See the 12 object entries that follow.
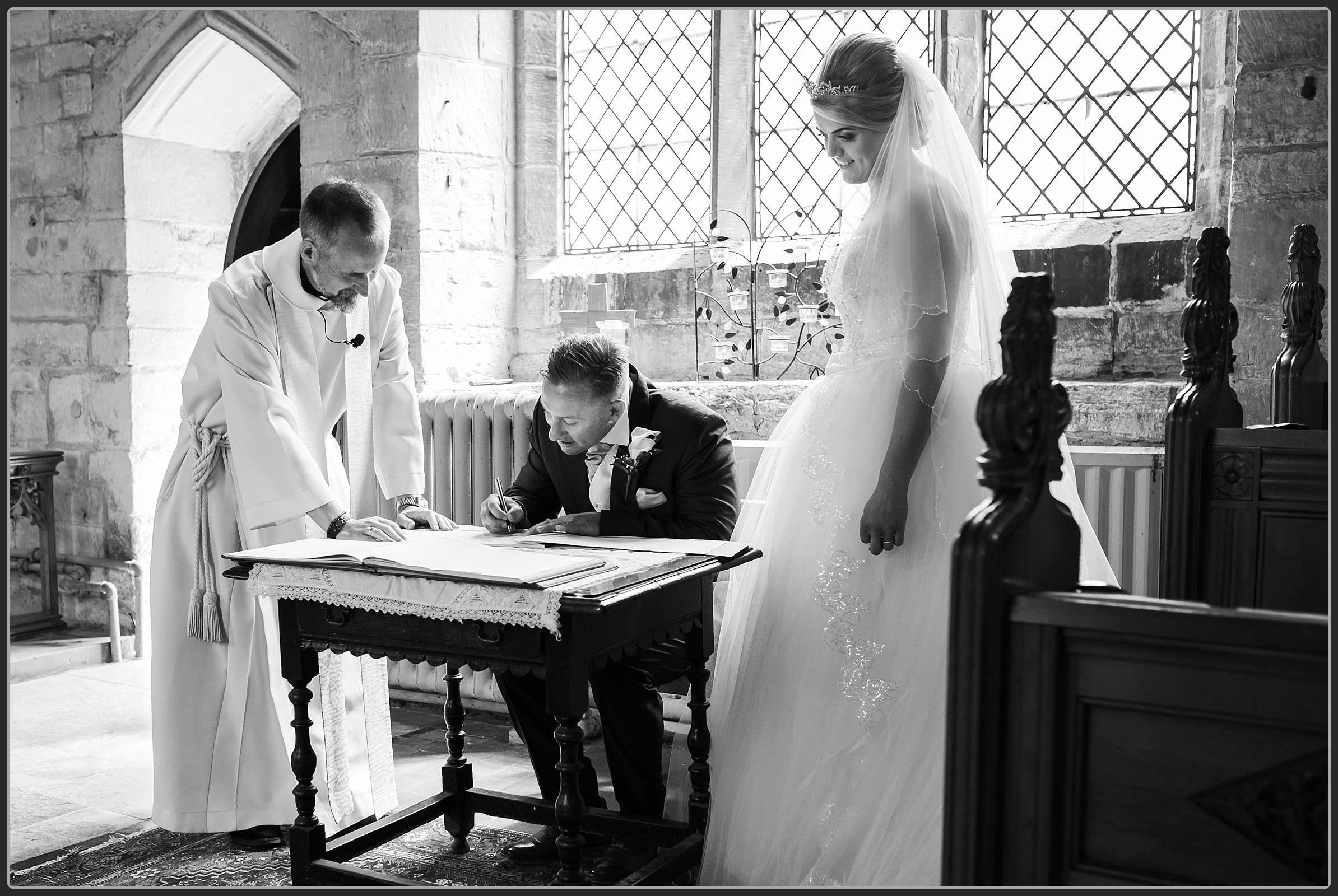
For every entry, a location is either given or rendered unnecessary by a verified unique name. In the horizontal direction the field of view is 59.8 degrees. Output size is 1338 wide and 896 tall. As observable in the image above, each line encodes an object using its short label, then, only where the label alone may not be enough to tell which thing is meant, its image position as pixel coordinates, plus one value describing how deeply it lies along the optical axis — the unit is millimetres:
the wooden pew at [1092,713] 1105
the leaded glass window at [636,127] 5027
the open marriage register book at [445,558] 2301
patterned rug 2936
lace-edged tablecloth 2242
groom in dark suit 2900
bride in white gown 2490
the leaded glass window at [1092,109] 4086
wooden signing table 2322
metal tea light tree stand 4465
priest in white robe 2965
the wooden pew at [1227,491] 2158
